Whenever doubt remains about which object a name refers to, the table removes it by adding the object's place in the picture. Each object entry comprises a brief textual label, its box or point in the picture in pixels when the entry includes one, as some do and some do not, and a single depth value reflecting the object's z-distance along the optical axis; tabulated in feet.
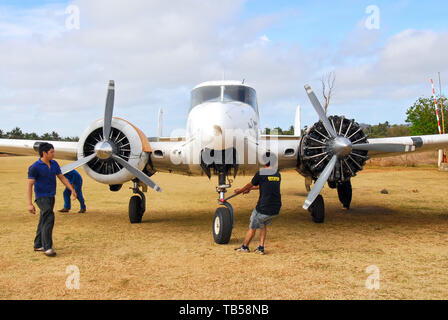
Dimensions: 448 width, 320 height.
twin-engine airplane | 22.90
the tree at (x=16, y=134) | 272.27
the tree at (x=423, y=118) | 107.52
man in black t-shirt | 20.44
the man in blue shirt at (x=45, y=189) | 19.80
